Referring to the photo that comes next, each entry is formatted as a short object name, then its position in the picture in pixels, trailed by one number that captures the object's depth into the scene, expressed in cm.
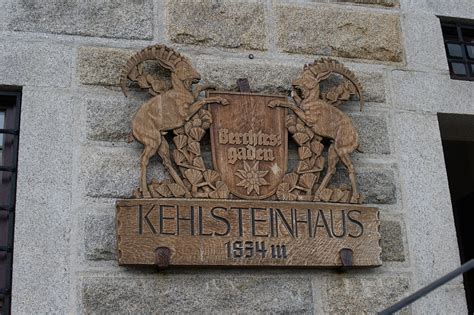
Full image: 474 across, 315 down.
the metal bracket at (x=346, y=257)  368
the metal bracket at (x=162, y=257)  347
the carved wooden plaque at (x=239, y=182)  355
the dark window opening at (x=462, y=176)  443
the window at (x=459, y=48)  453
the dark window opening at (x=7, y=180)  350
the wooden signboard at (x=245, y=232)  351
